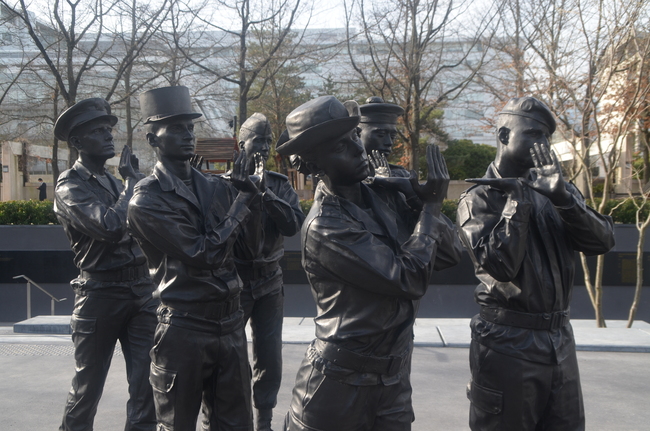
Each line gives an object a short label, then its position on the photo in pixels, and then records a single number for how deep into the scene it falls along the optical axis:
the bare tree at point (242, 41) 13.41
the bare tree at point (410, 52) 14.45
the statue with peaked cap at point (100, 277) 4.03
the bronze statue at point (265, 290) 4.54
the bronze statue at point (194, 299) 3.15
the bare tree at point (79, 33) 12.66
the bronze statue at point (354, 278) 2.33
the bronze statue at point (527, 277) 2.84
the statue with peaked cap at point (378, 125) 5.32
